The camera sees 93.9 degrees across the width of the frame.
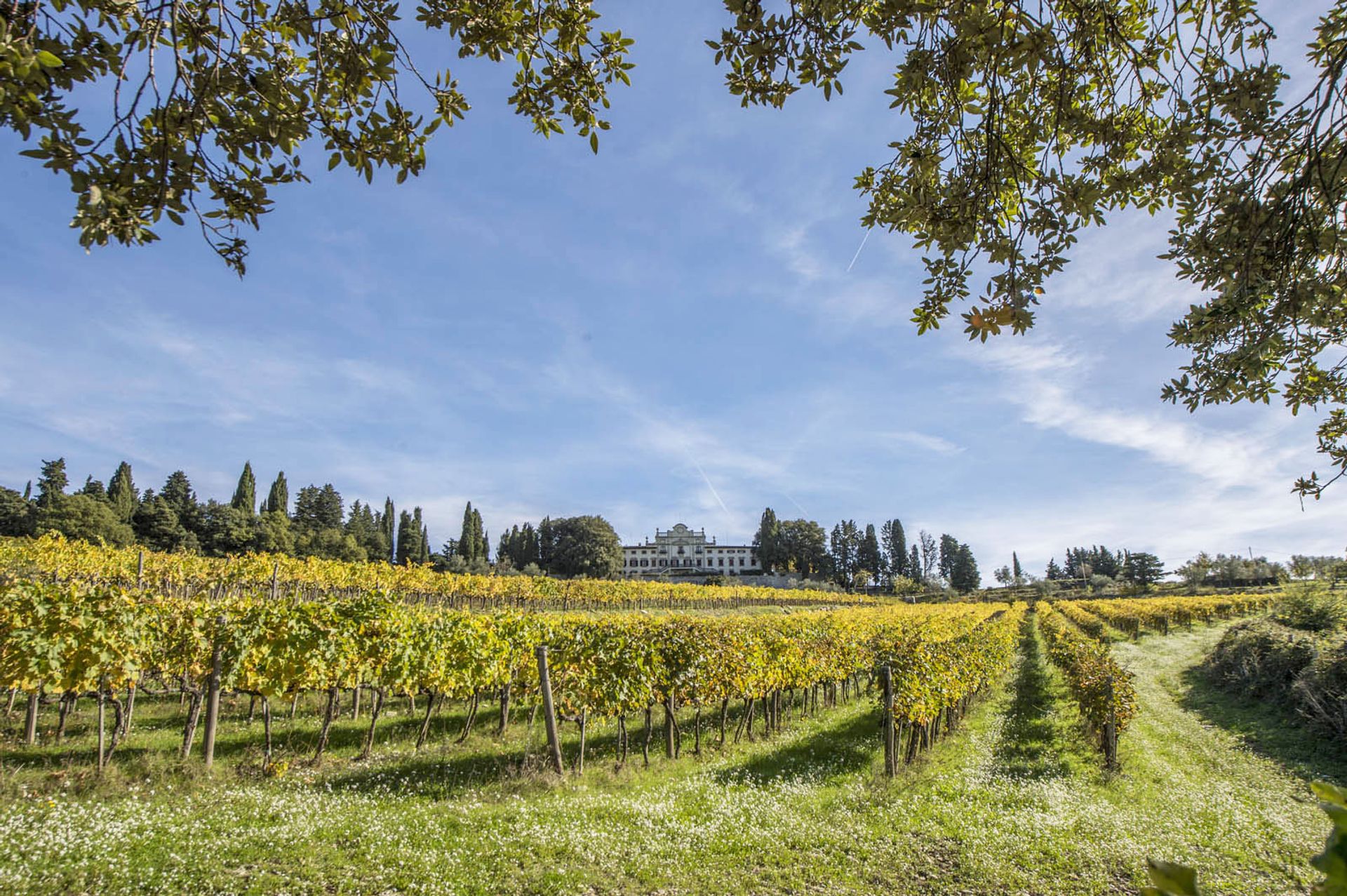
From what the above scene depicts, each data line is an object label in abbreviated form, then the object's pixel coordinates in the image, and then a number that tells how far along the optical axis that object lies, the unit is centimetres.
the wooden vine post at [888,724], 976
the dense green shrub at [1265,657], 1645
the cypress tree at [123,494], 5633
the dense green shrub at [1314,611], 2142
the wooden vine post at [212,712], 789
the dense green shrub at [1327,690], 1299
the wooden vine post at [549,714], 902
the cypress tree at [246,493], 7038
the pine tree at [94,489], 6203
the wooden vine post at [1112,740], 1067
